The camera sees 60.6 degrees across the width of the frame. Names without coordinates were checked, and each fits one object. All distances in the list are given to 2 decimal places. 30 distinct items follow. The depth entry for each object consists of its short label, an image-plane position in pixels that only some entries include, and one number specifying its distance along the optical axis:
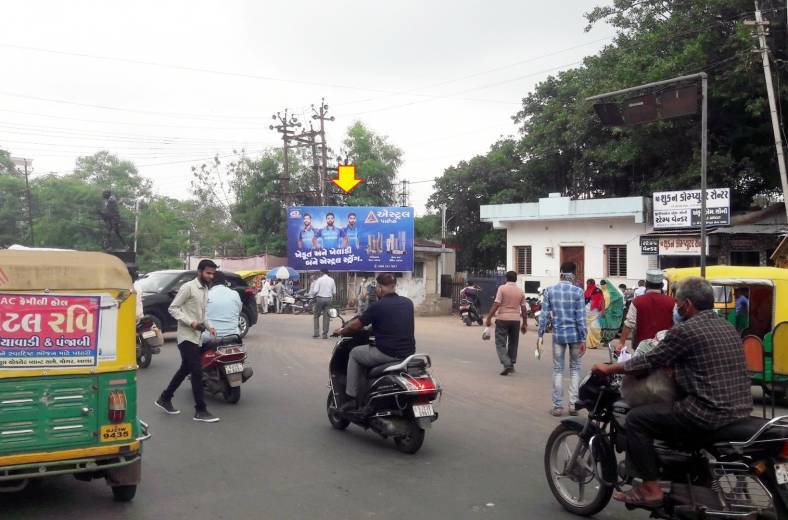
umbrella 31.30
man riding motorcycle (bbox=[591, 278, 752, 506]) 4.18
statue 14.01
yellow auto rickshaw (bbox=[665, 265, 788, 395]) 8.91
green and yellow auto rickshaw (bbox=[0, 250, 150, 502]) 4.66
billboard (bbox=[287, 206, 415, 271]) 30.42
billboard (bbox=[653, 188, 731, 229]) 21.98
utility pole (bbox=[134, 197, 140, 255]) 51.58
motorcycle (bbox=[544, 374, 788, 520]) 4.01
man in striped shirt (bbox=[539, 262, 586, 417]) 8.45
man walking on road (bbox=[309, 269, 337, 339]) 17.28
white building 25.67
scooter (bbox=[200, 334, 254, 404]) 8.91
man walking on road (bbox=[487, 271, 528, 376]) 11.28
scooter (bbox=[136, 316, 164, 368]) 11.41
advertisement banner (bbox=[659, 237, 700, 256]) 22.99
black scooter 6.52
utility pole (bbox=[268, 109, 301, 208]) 36.56
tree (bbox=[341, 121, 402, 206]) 44.59
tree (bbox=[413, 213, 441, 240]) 43.53
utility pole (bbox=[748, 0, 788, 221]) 17.34
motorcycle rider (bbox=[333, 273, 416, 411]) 7.01
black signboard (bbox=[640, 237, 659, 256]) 23.91
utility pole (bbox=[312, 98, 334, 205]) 34.69
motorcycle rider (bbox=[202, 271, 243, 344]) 9.15
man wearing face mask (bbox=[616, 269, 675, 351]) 8.59
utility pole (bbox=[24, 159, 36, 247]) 42.40
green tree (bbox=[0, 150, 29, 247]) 48.41
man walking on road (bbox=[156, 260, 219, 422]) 7.87
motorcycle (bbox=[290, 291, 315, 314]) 30.06
